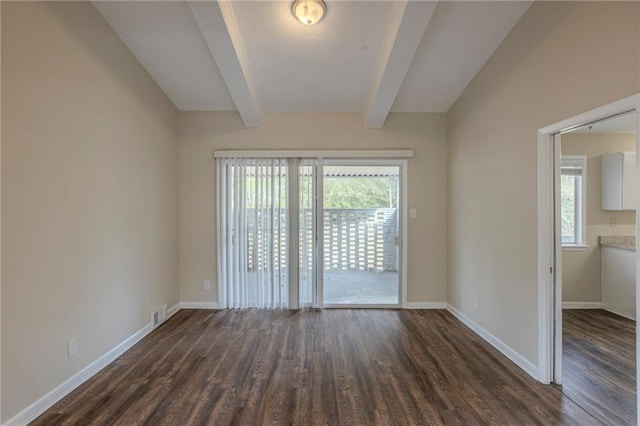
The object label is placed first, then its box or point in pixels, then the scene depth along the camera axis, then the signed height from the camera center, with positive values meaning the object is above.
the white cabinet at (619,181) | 3.78 +0.34
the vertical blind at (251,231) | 4.07 -0.30
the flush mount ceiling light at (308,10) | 2.41 +1.65
